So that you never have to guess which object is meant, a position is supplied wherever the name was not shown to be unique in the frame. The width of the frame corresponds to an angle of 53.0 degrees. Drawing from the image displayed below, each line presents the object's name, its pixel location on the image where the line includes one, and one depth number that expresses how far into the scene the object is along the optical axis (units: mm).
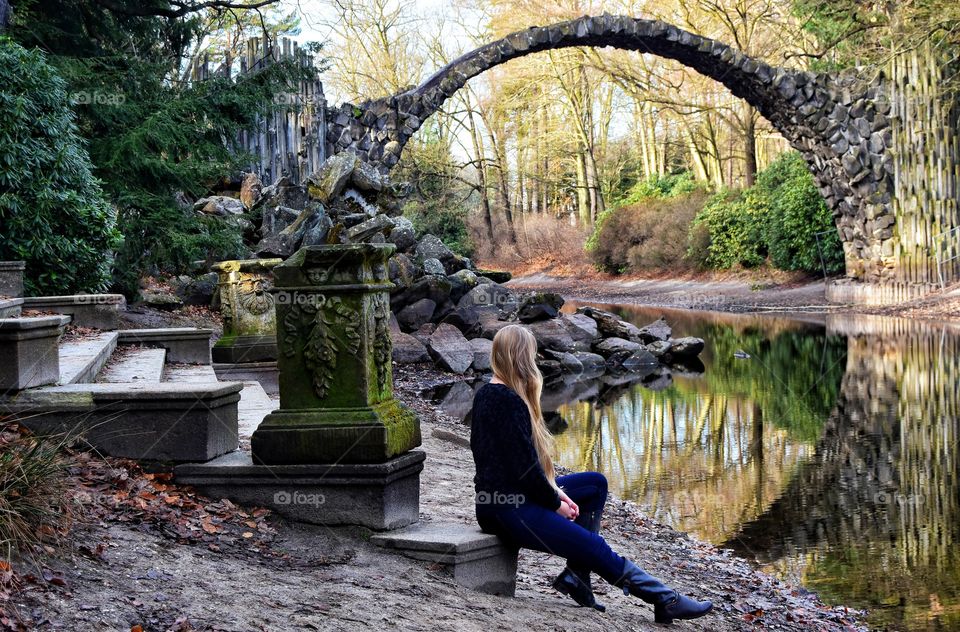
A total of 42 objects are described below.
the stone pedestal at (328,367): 4867
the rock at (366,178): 18609
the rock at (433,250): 21312
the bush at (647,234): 36688
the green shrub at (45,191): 9703
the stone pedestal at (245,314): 10703
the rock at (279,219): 17656
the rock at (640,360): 18312
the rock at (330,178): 18016
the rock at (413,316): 18344
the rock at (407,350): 16341
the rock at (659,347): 18625
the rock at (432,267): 19844
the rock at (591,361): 17906
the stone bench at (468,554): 4562
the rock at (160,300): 15055
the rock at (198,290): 16438
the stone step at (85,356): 5828
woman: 4531
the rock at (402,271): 18125
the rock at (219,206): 18469
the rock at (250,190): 19828
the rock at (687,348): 18344
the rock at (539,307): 19281
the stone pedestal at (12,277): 9109
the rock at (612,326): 19578
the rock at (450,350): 16406
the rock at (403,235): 18953
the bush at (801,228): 28422
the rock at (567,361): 17719
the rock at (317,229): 15820
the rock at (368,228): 15859
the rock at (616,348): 18672
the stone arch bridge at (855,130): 24391
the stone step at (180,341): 9367
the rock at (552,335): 18547
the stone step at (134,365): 7047
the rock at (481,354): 16969
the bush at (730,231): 31812
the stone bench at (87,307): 9117
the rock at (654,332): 19656
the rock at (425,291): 18500
